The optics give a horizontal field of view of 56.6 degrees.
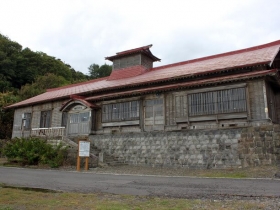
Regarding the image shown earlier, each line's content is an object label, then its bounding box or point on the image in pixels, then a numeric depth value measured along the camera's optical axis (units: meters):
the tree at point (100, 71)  67.06
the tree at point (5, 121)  29.73
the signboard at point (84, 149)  15.18
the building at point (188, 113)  13.55
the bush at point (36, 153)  16.58
